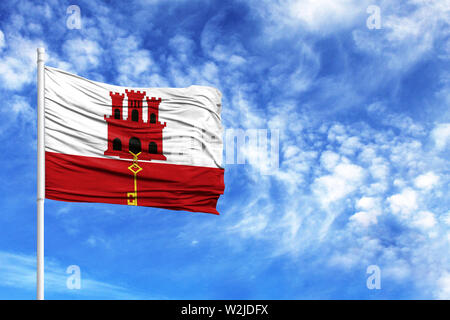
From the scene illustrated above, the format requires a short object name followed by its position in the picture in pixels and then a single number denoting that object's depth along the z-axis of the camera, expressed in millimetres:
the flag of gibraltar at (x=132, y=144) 13836
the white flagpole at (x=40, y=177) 12035
